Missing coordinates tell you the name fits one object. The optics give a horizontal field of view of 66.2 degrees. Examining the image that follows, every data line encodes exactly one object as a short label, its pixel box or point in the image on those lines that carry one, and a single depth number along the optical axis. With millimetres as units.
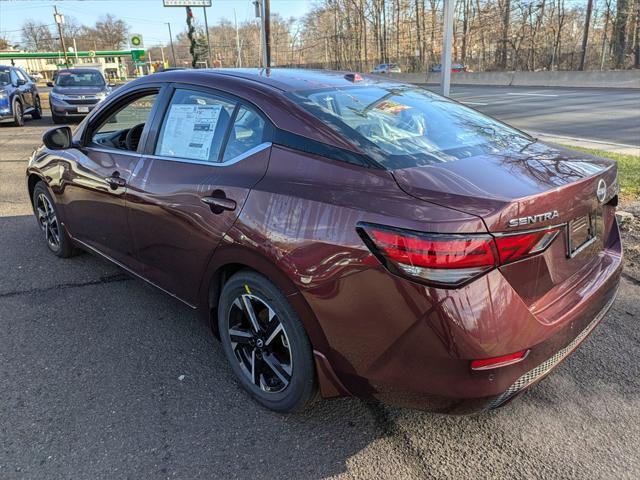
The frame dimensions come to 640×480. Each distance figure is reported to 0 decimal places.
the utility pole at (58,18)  31094
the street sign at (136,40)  30722
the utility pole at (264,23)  18036
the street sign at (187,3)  20750
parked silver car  14570
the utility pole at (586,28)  35094
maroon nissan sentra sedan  1819
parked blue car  14297
